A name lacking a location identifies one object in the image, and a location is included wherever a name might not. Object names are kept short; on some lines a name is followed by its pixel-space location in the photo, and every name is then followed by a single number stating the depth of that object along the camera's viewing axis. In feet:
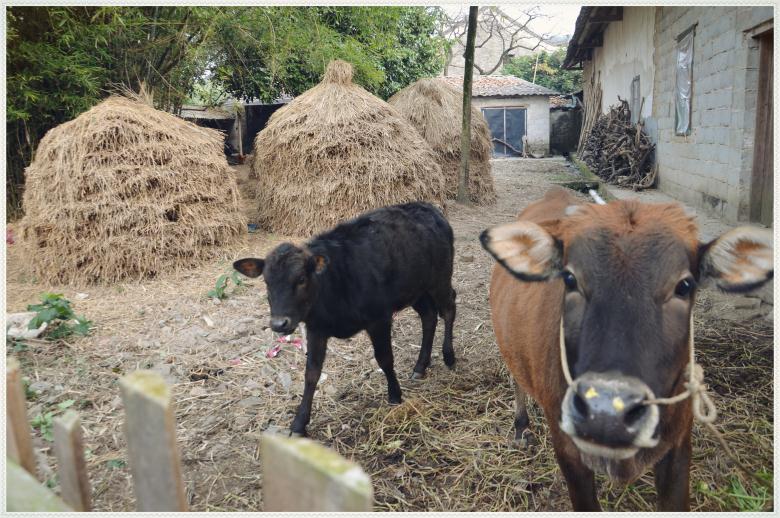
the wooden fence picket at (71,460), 4.39
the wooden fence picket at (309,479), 3.10
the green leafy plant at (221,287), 20.70
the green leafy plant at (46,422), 11.85
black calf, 12.74
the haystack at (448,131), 43.47
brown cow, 5.56
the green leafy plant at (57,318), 16.31
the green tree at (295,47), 34.45
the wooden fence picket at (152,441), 3.73
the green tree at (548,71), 118.01
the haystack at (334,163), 31.68
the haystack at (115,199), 23.45
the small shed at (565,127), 93.71
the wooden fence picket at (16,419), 4.49
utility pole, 35.75
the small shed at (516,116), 94.43
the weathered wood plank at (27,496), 3.91
